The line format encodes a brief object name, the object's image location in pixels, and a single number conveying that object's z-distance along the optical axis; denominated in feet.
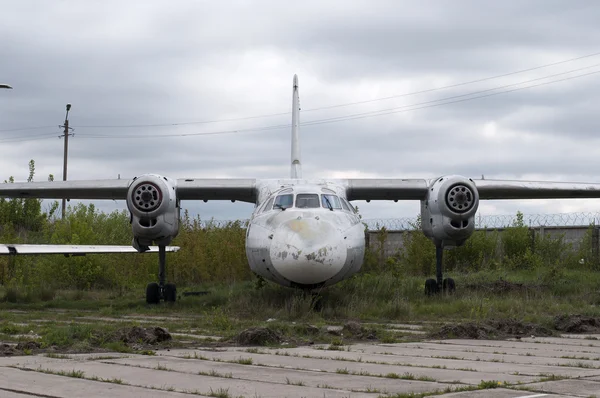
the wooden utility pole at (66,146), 186.29
